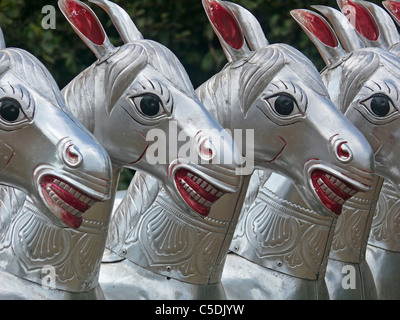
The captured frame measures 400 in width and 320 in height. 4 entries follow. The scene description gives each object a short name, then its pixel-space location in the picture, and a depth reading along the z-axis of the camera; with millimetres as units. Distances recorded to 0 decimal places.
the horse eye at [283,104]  4226
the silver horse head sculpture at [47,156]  3522
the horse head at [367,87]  4601
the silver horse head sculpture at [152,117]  3840
